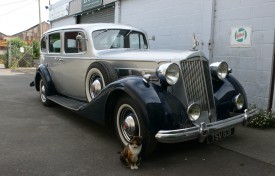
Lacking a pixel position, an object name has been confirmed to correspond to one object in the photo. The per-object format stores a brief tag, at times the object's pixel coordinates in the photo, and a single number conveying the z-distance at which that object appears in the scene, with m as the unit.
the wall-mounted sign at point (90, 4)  12.26
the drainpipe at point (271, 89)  5.69
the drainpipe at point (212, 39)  6.93
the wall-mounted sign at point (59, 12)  16.18
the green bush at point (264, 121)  5.39
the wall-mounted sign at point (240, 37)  6.22
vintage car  3.63
